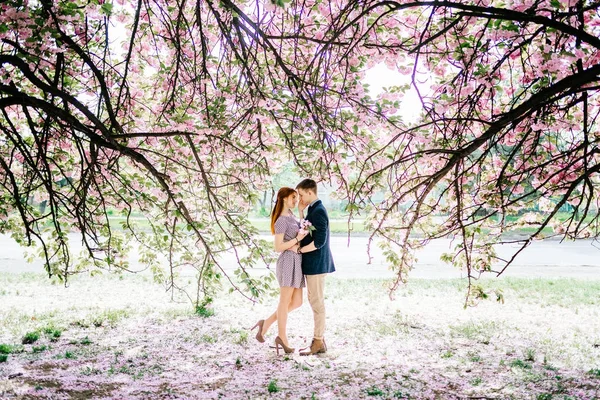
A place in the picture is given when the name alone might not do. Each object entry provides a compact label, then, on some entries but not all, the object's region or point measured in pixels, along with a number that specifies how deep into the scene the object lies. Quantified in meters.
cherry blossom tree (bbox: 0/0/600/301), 3.65
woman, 5.14
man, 5.03
